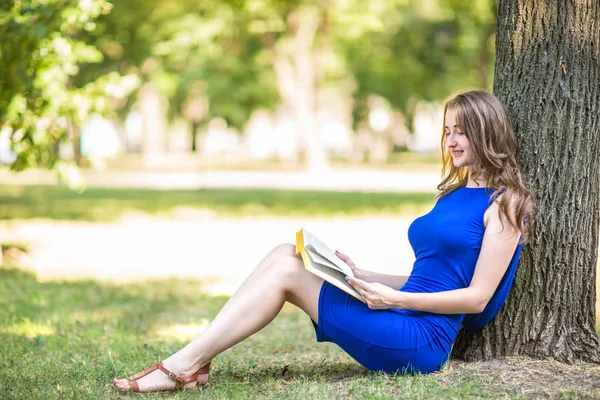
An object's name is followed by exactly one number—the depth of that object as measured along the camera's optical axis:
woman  4.01
